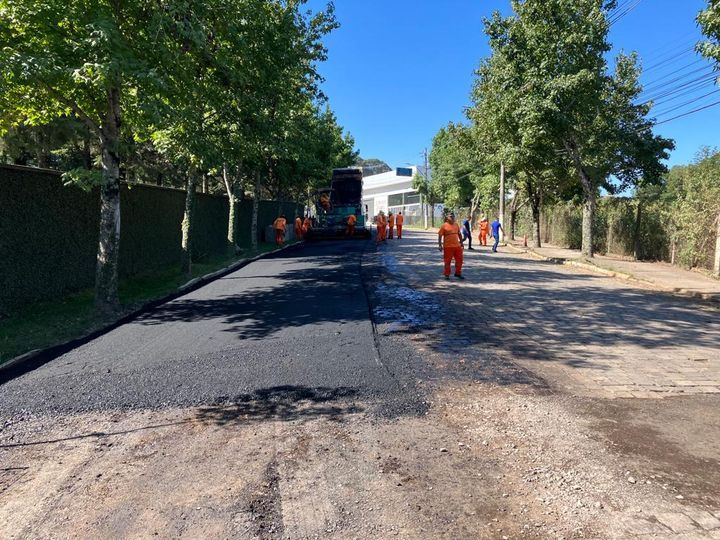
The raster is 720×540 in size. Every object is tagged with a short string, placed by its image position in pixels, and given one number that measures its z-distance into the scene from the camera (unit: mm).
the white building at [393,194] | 86375
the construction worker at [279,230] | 24734
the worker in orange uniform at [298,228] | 29594
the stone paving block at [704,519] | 2819
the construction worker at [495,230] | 22909
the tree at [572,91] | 15906
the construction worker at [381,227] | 26875
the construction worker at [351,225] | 28719
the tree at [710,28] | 7245
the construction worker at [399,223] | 32522
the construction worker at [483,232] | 26625
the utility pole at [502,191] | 26789
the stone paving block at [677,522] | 2795
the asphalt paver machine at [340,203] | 29594
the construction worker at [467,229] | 22628
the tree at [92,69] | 6605
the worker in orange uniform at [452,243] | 12867
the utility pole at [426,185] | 59219
